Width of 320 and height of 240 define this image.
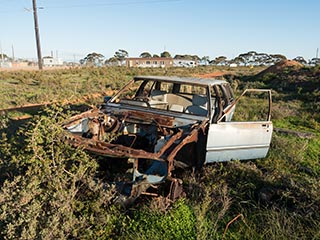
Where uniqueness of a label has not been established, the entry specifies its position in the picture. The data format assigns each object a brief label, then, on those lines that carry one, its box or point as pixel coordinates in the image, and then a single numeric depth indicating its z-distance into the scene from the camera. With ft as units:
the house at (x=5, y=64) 173.35
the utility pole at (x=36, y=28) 106.52
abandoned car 11.76
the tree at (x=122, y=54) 270.85
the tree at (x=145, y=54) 324.60
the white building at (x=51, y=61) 249.47
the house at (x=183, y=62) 231.67
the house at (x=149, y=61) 218.05
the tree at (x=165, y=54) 302.66
